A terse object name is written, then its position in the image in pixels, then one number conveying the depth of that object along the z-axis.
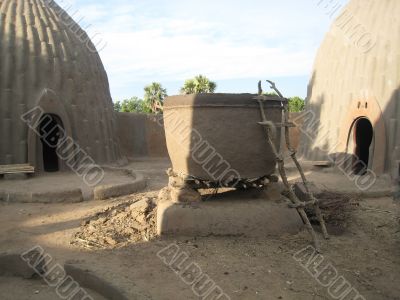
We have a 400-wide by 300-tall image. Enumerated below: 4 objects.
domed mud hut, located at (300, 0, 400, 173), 8.12
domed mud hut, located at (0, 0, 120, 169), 9.67
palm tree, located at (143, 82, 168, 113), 27.37
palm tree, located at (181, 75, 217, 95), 22.51
